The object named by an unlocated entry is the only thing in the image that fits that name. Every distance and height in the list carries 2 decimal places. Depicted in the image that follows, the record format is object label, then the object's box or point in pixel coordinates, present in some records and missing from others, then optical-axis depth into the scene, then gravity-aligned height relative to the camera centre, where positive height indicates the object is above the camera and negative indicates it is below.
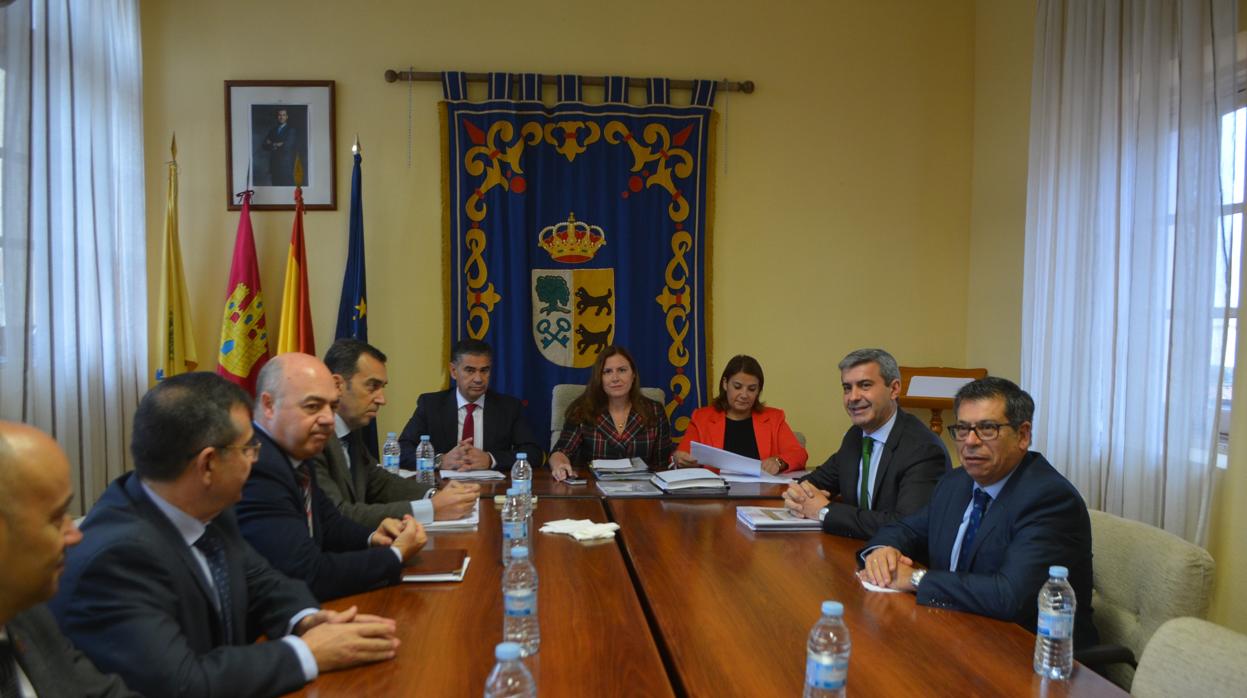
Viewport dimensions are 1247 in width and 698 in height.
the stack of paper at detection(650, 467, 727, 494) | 3.36 -0.73
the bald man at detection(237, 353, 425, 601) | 2.04 -0.52
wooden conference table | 1.60 -0.73
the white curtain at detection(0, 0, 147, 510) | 3.29 +0.28
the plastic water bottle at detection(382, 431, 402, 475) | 3.66 -0.70
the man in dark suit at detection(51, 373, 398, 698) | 1.42 -0.53
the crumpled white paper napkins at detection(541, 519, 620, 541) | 2.64 -0.74
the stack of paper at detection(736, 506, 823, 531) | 2.81 -0.74
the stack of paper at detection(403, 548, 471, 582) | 2.17 -0.71
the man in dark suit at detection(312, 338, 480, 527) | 2.70 -0.60
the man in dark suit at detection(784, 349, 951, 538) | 2.77 -0.57
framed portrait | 4.85 +0.88
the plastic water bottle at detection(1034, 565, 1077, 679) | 1.64 -0.66
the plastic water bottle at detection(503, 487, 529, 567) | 2.36 -0.66
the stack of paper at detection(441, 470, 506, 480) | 3.62 -0.77
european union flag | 4.77 +0.07
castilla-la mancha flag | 4.61 -0.15
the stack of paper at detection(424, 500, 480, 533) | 2.75 -0.75
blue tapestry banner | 5.03 +0.36
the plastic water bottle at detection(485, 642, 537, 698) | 1.37 -0.63
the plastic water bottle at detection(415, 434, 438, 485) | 3.52 -0.71
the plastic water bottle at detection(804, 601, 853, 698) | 1.44 -0.65
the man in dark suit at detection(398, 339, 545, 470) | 4.18 -0.61
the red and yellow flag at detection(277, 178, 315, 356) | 4.67 -0.03
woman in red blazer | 4.20 -0.63
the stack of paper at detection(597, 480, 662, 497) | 3.30 -0.76
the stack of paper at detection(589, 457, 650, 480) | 3.71 -0.77
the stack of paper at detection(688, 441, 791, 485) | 3.68 -0.73
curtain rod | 4.95 +1.30
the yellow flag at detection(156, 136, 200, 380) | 4.47 -0.09
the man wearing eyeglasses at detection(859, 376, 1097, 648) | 2.02 -0.59
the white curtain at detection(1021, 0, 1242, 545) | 3.25 +0.24
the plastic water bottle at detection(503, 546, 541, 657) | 1.68 -0.66
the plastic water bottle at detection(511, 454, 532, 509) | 2.92 -0.68
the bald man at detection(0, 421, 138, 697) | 1.16 -0.37
